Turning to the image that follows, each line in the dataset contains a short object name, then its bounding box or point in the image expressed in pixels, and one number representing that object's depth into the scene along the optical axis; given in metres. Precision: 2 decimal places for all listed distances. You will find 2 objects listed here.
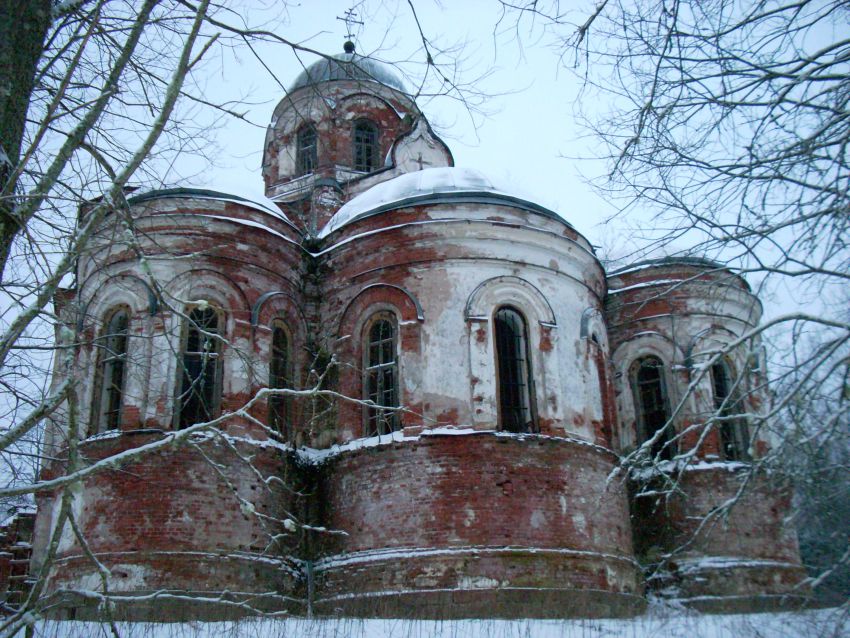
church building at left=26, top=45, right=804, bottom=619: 12.12
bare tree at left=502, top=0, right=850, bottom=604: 4.89
